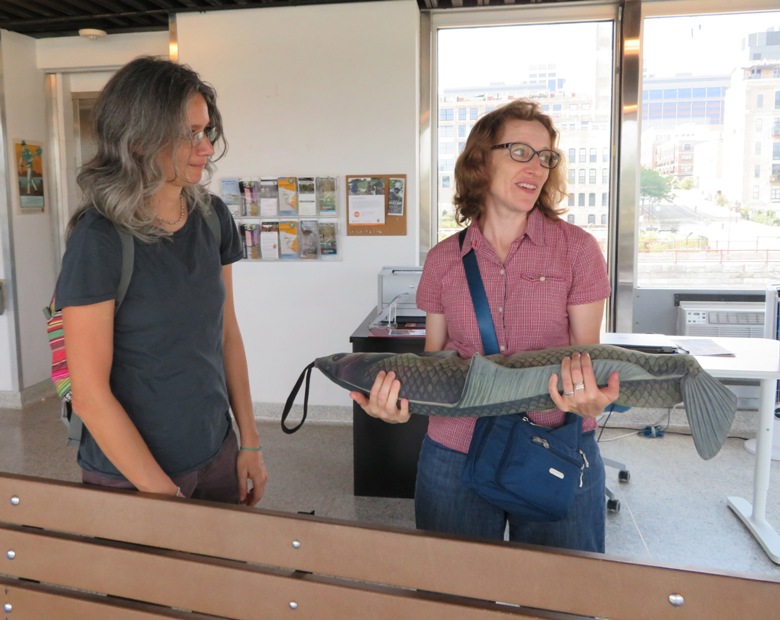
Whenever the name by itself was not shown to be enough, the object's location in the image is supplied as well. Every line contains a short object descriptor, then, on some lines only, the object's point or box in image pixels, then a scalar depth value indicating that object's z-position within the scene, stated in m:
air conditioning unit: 4.30
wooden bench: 0.96
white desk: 2.87
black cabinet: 3.40
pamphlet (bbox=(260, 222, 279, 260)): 4.59
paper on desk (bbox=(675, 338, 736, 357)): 3.18
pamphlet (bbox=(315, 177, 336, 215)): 4.48
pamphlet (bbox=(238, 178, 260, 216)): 4.58
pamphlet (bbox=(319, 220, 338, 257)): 4.52
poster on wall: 5.04
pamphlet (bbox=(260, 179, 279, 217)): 4.55
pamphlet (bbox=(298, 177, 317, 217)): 4.49
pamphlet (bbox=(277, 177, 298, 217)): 4.52
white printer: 3.41
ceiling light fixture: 4.74
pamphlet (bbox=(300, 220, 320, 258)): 4.54
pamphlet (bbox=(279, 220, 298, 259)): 4.56
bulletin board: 4.42
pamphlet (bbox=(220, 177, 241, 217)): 4.60
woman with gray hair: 1.21
